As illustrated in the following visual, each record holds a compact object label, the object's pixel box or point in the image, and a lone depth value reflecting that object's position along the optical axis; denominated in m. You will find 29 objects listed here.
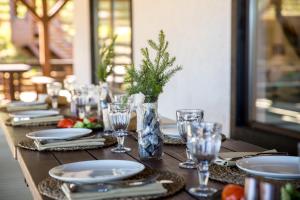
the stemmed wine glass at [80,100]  2.70
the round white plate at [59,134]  1.94
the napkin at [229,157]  1.54
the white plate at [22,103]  3.06
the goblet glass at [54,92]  3.17
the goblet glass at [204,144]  1.26
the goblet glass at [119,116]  1.81
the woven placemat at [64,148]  1.87
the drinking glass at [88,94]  2.70
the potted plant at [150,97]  1.70
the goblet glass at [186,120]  1.61
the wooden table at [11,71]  7.29
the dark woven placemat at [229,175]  1.36
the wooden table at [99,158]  1.44
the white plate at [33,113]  2.61
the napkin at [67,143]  1.87
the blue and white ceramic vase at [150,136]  1.71
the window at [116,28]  4.39
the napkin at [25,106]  3.01
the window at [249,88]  2.30
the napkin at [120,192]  1.21
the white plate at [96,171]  1.30
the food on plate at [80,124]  2.30
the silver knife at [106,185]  1.24
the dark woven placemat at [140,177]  1.26
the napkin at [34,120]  2.47
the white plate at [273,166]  1.37
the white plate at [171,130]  2.05
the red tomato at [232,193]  1.13
